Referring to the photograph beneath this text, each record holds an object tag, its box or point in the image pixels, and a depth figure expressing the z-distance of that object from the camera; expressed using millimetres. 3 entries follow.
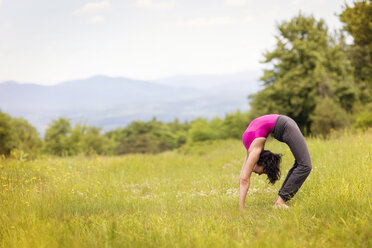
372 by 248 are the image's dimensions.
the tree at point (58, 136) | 56062
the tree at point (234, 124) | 43812
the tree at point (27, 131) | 51000
